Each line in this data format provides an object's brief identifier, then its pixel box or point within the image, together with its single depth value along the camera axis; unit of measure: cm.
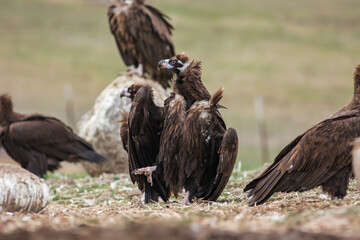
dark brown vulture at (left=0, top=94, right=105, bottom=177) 2203
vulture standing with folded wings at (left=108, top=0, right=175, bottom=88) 2369
